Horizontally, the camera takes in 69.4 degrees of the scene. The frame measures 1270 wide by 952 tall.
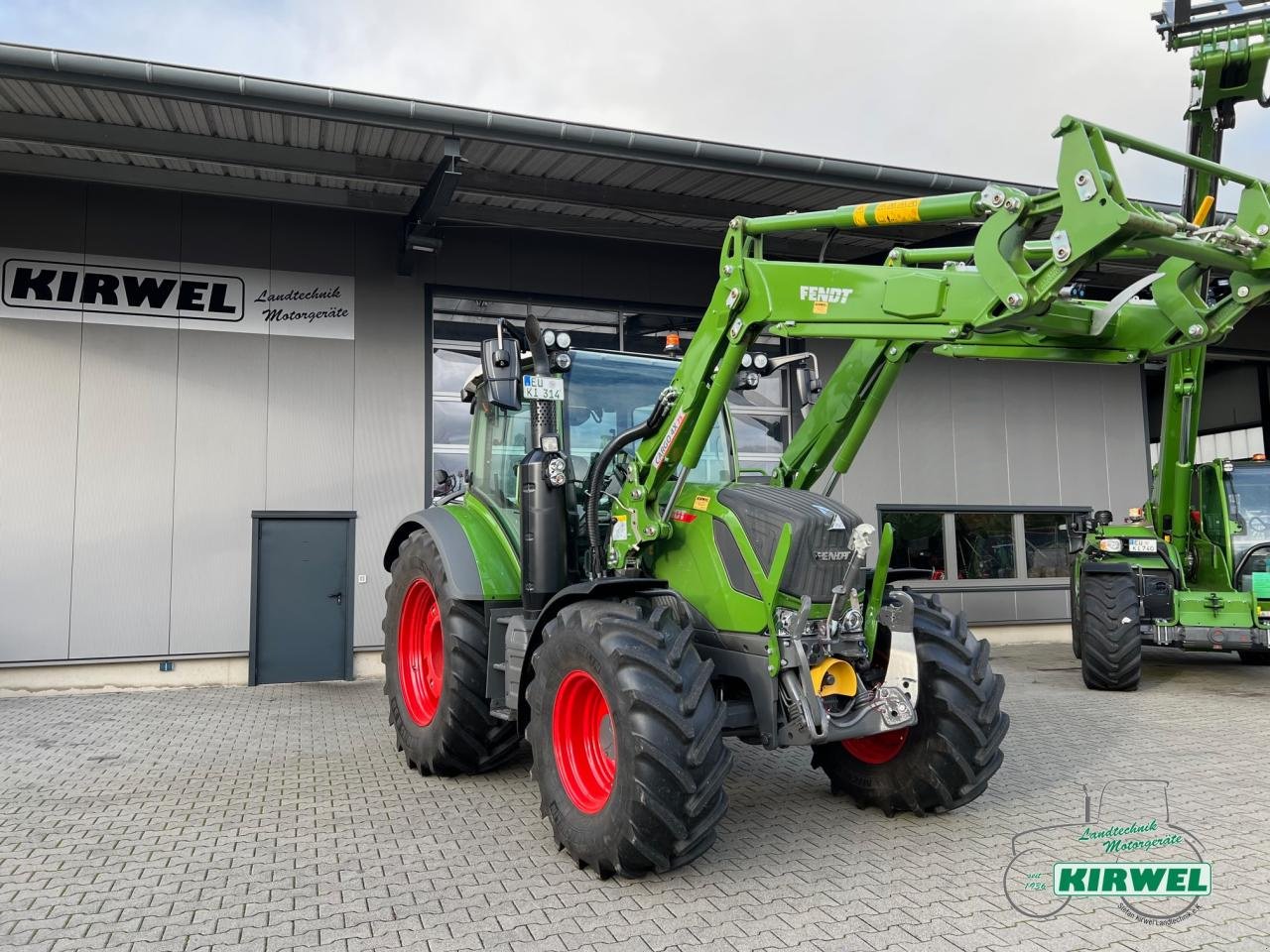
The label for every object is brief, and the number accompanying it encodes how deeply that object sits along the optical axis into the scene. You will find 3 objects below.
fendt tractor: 3.54
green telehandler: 8.57
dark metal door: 9.42
